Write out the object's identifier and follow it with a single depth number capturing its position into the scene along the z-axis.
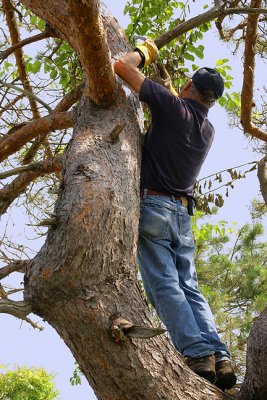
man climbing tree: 4.89
